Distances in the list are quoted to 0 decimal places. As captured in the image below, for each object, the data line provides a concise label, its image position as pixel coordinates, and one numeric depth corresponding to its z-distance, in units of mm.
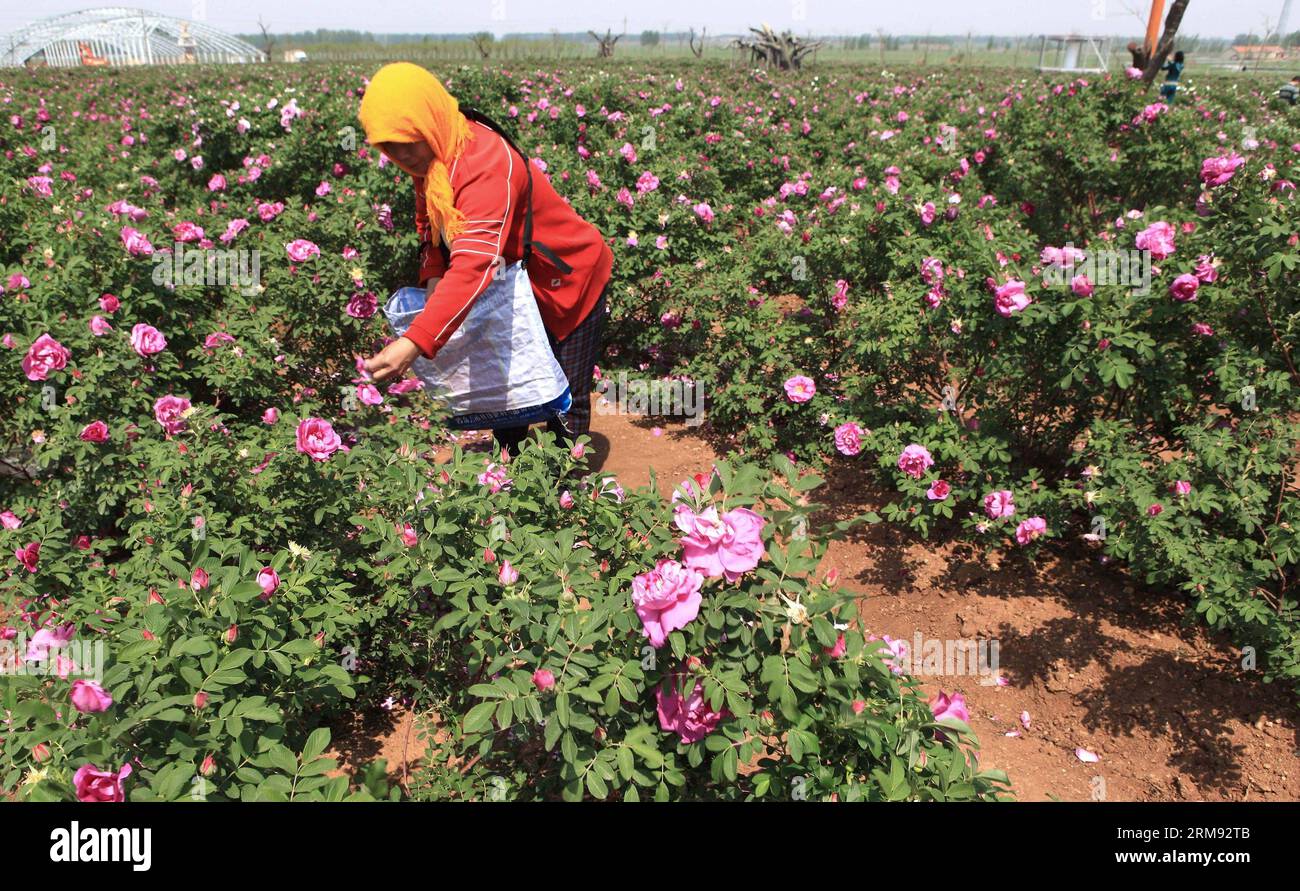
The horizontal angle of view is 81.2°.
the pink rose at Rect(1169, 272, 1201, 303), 2338
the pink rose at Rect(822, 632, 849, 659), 1308
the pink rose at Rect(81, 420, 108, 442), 2252
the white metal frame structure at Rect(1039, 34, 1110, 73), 28250
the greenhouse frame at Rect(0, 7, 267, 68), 36031
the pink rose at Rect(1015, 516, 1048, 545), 2742
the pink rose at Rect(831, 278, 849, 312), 3881
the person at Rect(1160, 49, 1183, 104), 9117
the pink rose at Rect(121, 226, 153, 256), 2873
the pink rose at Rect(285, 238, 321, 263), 3180
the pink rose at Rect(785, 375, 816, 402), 3576
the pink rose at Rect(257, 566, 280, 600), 1493
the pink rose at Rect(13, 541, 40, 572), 2117
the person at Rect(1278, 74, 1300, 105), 9773
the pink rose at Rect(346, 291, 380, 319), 3256
